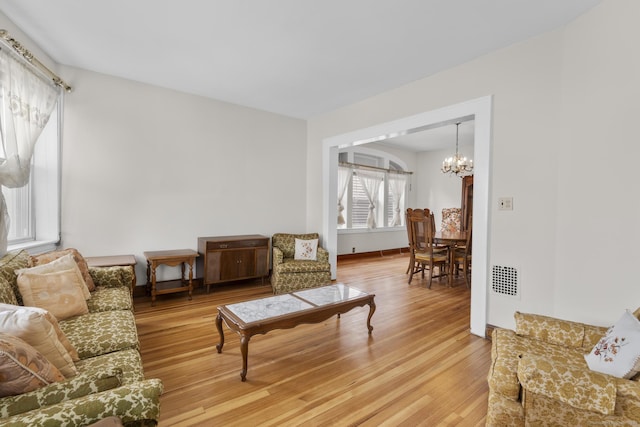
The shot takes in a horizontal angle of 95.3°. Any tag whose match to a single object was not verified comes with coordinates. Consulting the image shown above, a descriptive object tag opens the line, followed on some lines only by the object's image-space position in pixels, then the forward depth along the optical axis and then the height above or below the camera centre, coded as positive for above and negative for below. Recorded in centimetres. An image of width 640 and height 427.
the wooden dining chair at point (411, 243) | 480 -53
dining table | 465 -45
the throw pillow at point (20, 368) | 101 -60
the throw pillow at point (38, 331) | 123 -55
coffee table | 216 -84
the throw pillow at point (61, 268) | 207 -46
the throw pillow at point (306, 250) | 451 -61
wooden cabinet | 403 -70
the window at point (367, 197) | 693 +44
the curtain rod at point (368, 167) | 669 +109
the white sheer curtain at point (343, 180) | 681 +74
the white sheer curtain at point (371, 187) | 722 +63
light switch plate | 274 +11
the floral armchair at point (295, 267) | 409 -80
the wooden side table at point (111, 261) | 320 -62
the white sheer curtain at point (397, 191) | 781 +58
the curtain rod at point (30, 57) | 235 +134
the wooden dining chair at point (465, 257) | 448 -71
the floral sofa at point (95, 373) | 97 -71
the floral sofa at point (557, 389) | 128 -82
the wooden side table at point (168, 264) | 357 -72
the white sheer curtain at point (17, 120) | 233 +75
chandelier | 526 +91
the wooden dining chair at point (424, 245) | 463 -53
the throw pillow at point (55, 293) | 197 -61
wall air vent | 272 -63
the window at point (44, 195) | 312 +12
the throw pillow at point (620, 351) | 137 -67
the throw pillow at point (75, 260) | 246 -47
